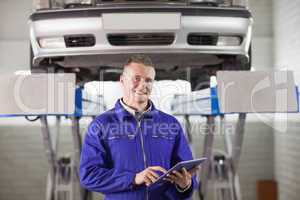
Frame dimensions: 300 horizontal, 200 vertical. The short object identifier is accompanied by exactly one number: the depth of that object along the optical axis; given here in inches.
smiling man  76.5
